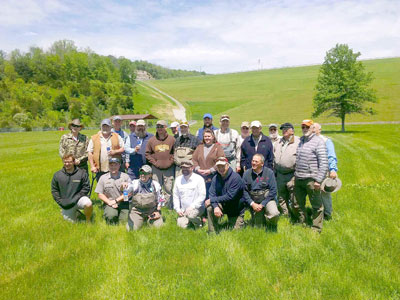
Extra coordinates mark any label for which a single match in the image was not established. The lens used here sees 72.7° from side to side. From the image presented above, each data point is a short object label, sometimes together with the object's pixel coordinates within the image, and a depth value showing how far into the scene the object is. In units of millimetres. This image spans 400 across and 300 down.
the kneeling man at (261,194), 5961
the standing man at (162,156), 7746
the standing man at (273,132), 8219
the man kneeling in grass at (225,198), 6105
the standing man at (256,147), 7016
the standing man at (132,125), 9200
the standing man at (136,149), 8281
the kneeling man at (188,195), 6410
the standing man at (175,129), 8688
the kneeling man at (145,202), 6406
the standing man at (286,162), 6532
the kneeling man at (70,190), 6652
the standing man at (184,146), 7488
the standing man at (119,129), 8565
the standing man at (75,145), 7707
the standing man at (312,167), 5809
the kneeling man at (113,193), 6812
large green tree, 37812
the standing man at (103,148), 7738
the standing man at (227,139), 7770
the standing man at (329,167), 6112
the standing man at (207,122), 7976
